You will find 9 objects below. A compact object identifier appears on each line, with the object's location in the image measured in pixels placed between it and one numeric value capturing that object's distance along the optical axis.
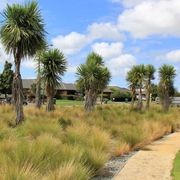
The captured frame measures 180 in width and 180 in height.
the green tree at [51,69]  19.35
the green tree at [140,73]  32.72
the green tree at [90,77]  22.85
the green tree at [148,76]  32.85
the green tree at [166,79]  31.94
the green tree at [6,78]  45.97
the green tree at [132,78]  33.06
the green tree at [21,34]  13.51
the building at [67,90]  65.29
